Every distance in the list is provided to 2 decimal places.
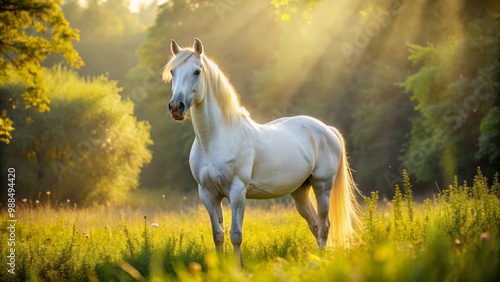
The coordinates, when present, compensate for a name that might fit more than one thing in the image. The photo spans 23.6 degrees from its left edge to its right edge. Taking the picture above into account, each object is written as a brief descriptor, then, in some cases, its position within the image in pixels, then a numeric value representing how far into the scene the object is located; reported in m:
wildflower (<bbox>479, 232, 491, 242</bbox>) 7.59
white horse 12.30
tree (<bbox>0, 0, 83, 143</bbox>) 23.19
